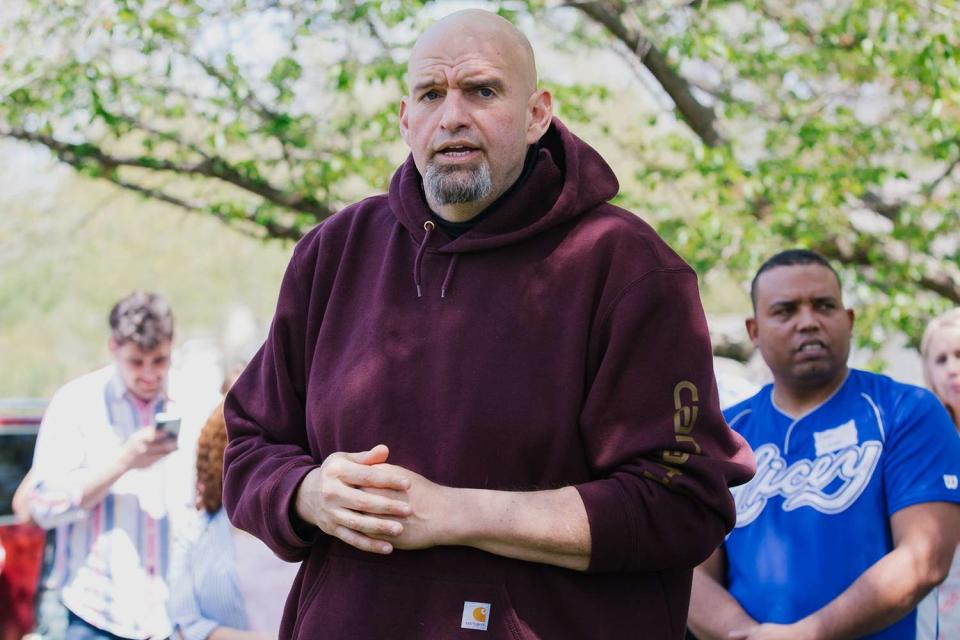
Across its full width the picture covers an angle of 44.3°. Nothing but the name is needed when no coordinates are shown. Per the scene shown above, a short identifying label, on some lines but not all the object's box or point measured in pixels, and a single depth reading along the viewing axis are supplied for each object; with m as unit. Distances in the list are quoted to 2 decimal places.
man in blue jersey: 3.44
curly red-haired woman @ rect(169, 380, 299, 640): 4.25
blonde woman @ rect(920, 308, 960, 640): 4.87
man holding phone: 4.94
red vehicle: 6.84
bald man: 2.24
